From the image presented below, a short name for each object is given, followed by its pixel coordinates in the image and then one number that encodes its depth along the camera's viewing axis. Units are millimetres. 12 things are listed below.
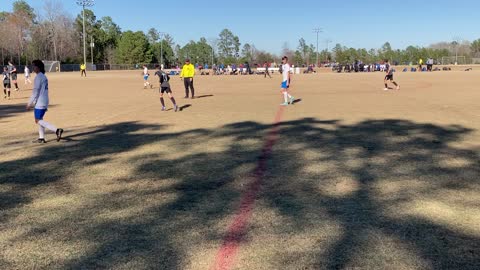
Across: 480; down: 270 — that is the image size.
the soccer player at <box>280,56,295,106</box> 15938
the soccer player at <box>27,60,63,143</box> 9047
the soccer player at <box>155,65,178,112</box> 14828
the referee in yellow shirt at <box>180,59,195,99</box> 19297
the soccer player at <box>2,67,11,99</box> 20328
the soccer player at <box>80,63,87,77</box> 59231
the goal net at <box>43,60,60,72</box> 80875
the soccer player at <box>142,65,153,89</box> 29253
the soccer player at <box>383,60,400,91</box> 23781
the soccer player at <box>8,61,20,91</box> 24033
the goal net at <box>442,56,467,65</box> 101500
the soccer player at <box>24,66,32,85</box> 35125
